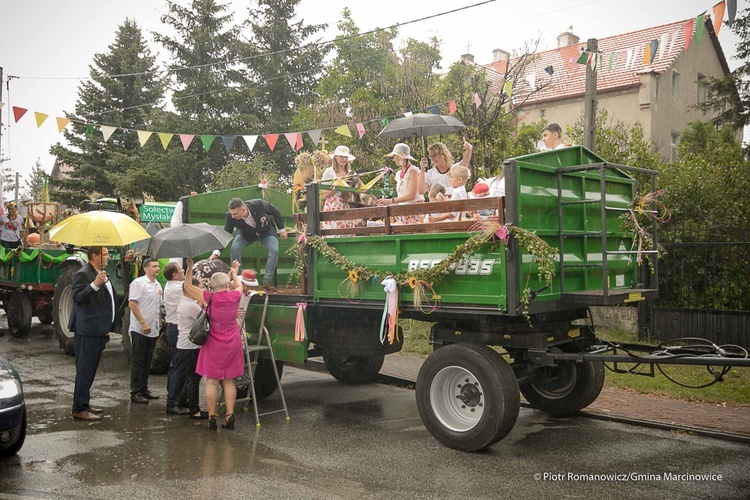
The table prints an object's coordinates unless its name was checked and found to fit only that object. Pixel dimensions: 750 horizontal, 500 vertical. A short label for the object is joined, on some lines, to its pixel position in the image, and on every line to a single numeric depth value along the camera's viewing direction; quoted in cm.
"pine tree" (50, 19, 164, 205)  2847
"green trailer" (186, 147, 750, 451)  567
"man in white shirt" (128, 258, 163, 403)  811
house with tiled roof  2494
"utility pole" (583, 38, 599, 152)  1081
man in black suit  704
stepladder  732
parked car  557
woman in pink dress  677
